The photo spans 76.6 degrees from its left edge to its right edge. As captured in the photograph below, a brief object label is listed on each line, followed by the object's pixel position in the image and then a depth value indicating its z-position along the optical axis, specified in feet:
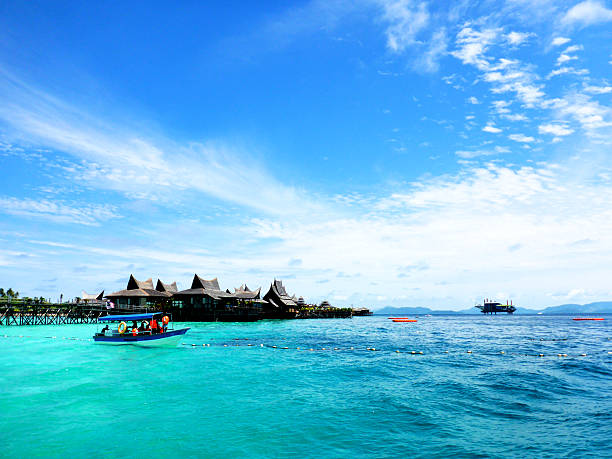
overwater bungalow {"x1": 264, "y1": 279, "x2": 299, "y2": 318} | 339.16
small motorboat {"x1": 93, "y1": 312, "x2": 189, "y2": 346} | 123.03
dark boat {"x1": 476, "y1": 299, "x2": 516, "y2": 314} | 566.52
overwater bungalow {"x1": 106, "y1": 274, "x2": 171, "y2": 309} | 264.93
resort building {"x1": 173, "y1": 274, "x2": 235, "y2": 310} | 269.85
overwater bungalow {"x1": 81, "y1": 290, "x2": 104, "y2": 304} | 299.66
